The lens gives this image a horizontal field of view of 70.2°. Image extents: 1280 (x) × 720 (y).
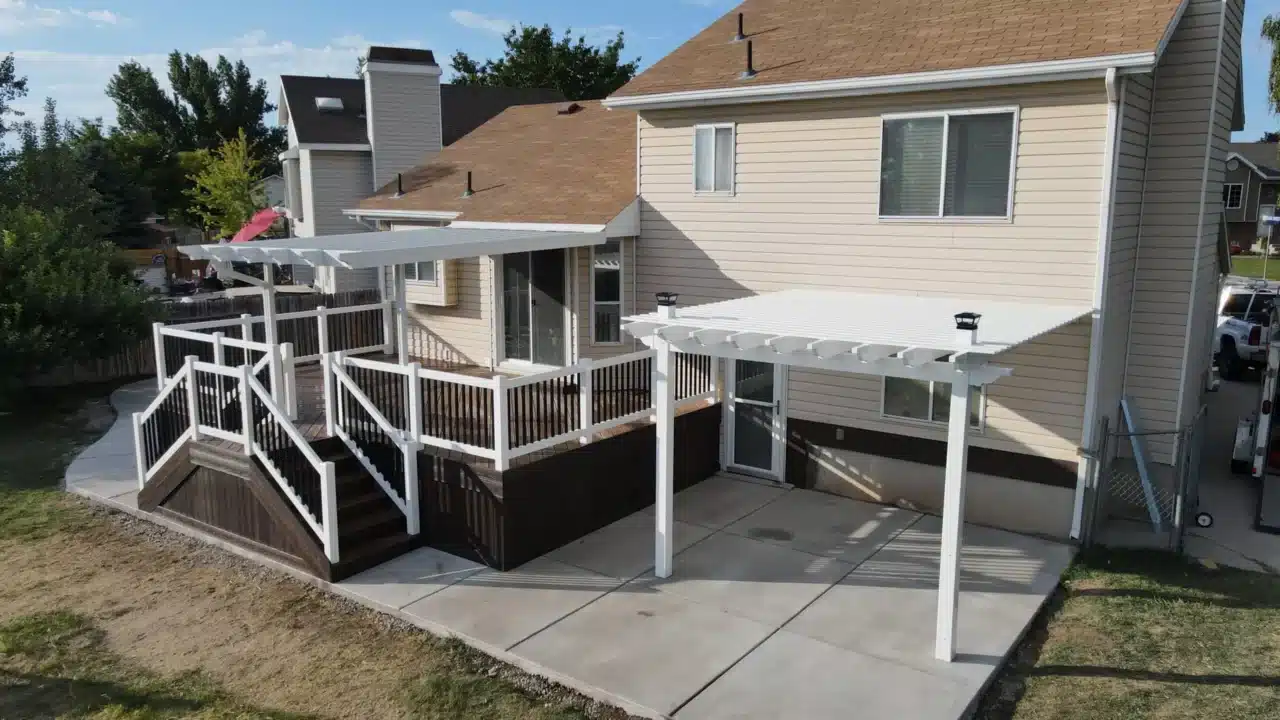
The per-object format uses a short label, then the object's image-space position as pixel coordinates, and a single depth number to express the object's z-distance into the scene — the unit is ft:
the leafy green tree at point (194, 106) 180.55
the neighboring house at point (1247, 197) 158.92
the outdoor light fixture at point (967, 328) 20.77
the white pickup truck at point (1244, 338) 58.49
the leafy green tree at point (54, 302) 45.14
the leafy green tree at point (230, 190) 128.47
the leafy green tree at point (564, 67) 138.82
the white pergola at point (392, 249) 31.19
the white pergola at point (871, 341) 21.48
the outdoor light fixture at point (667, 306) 26.23
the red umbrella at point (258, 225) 83.46
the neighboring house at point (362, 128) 69.46
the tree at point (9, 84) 74.13
